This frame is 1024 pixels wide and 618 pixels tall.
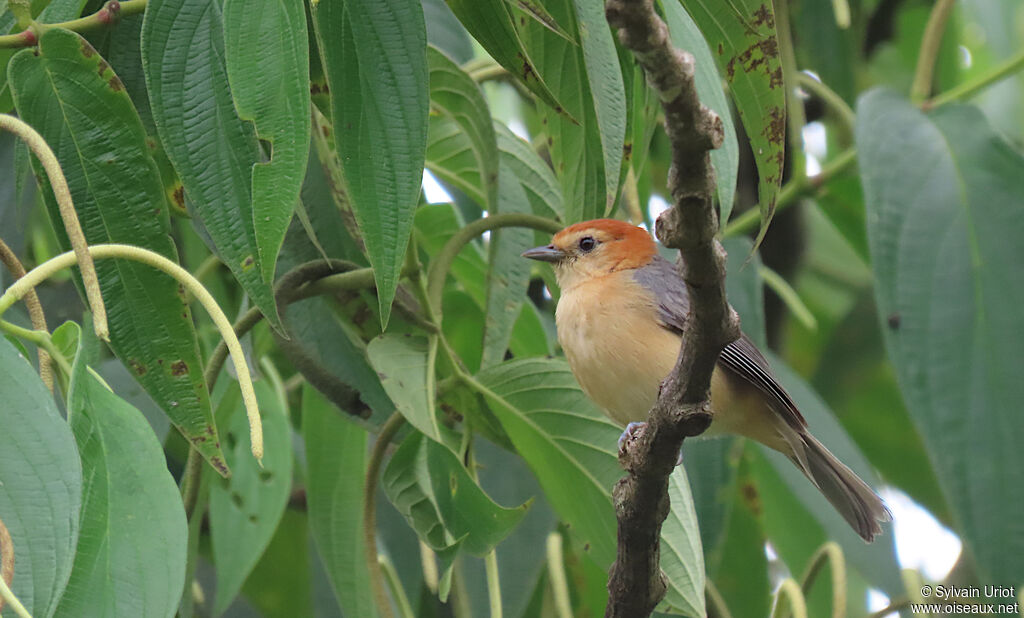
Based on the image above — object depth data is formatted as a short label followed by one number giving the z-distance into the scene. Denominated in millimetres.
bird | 6984
